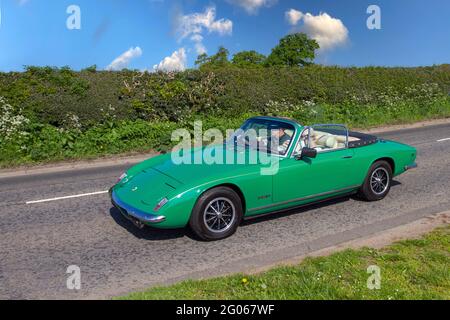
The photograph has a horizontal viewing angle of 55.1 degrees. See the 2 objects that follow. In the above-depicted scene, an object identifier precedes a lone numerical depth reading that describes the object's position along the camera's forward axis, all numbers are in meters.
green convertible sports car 5.50
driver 6.41
